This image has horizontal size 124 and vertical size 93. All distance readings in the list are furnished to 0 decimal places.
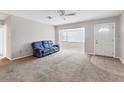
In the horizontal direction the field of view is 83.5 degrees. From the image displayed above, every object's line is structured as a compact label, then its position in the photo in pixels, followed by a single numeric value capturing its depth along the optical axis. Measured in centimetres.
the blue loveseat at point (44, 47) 402
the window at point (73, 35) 583
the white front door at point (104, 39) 386
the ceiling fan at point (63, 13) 293
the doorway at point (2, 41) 409
